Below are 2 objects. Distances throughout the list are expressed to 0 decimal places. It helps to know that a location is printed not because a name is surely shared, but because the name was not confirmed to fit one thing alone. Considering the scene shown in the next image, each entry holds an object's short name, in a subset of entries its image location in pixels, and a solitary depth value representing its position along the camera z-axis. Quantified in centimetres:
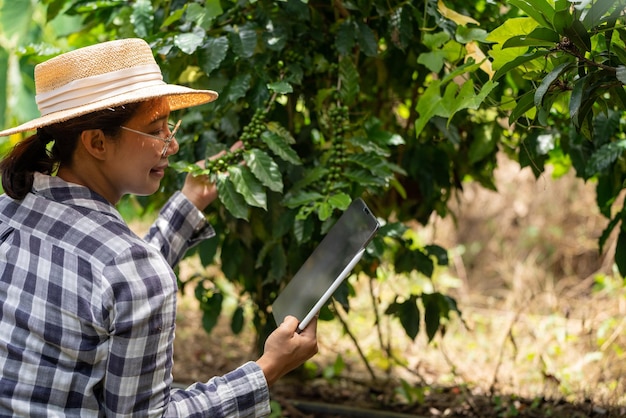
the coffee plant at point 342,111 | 244
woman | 204
